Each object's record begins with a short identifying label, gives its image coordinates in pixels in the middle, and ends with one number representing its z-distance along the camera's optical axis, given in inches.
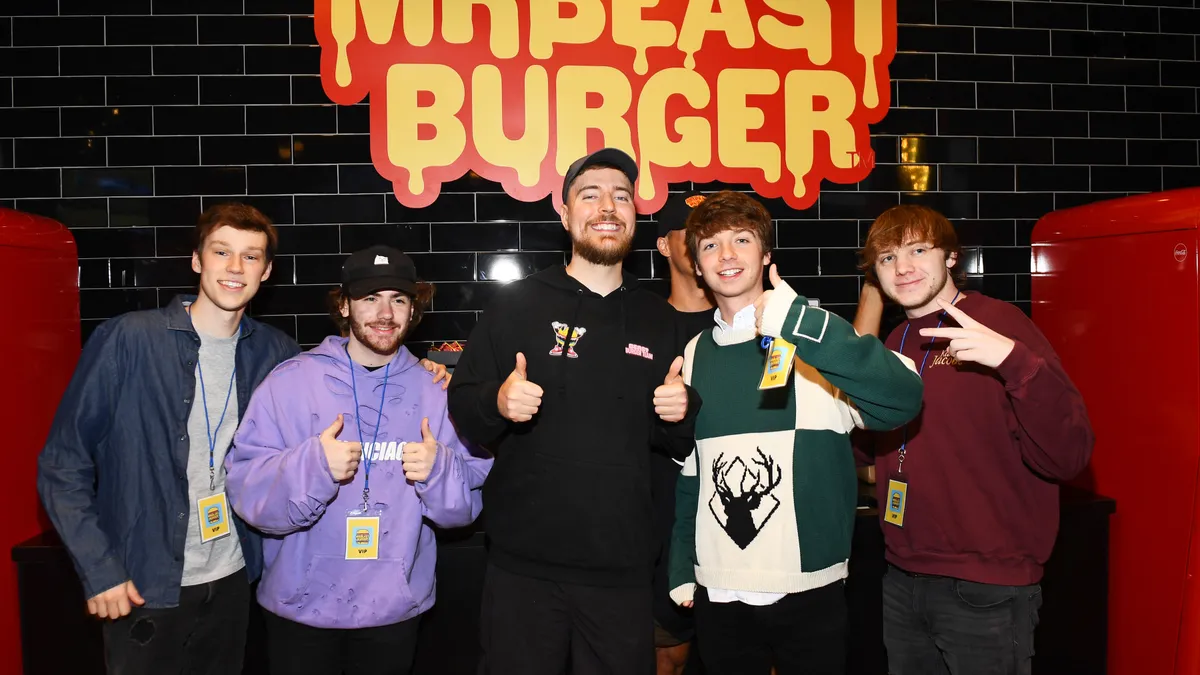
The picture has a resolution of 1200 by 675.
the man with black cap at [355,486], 73.0
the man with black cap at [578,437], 70.7
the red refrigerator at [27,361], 89.5
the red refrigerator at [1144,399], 90.7
